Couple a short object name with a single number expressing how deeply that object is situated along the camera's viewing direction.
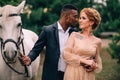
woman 4.13
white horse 4.21
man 4.37
